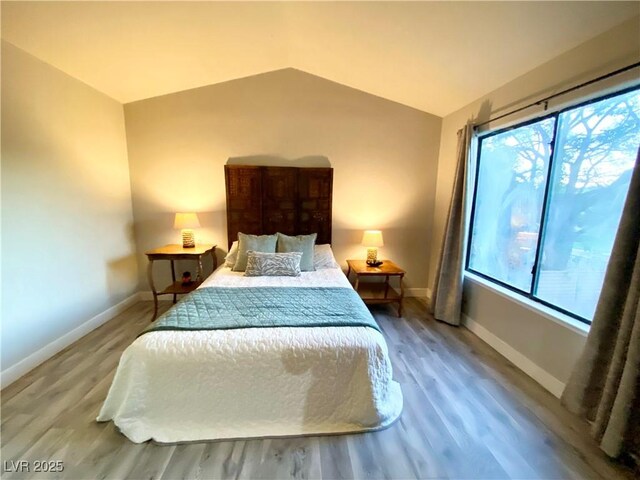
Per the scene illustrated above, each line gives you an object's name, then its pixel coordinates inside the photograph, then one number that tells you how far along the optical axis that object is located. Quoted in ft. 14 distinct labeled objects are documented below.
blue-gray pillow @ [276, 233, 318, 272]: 9.86
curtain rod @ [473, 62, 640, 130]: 5.14
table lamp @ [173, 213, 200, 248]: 10.52
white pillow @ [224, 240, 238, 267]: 10.10
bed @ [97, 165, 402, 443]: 5.07
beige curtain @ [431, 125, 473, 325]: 9.41
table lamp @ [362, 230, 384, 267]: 11.06
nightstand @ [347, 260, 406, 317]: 10.48
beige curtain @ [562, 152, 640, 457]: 4.55
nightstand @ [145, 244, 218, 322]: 9.92
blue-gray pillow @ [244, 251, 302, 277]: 9.08
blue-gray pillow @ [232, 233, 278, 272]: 9.64
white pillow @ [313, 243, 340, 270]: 10.19
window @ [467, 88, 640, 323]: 5.87
